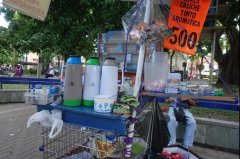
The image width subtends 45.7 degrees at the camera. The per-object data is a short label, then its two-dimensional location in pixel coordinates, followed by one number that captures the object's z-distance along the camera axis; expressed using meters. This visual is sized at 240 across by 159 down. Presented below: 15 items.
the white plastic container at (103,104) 2.44
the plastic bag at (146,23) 2.55
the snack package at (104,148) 2.49
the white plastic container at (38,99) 2.60
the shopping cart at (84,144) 2.51
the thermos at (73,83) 2.55
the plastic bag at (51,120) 2.52
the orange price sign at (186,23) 3.01
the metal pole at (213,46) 8.47
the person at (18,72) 22.88
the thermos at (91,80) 2.57
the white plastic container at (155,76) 2.67
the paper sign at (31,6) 2.57
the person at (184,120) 4.78
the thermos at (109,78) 2.52
